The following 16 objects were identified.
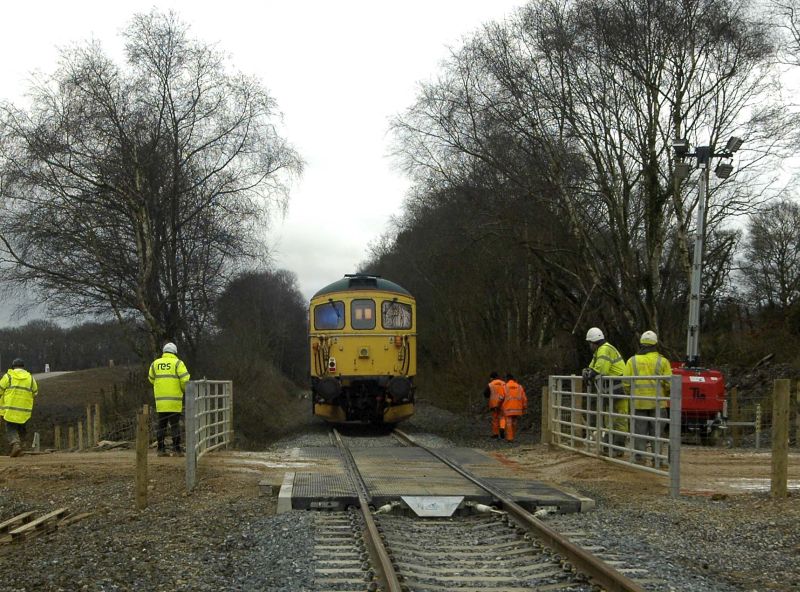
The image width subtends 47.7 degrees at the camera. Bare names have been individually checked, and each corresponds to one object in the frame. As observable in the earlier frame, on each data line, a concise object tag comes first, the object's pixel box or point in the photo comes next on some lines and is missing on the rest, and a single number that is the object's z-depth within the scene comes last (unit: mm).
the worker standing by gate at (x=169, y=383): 12453
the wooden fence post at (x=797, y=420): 17188
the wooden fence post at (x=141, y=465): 8984
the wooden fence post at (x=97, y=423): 19672
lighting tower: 17688
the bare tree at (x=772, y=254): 47469
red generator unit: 17109
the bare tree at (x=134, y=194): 24172
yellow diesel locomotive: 18844
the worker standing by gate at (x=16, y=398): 14094
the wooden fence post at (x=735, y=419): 17797
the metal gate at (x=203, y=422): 9969
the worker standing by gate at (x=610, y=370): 11305
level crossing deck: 8742
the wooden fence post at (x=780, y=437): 8930
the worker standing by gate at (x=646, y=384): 10320
